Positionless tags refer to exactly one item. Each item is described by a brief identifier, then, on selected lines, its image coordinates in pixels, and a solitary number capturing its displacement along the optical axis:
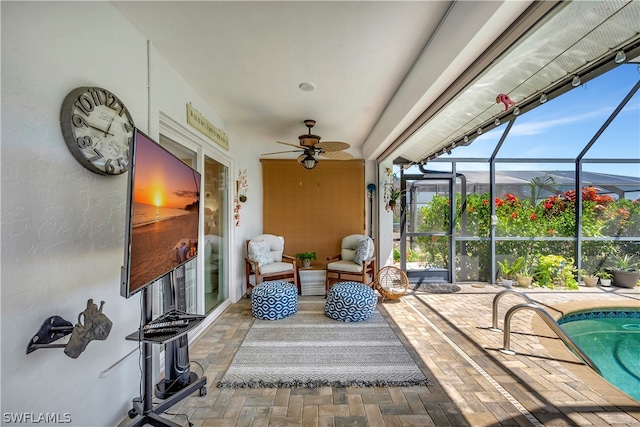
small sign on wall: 2.62
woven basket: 3.95
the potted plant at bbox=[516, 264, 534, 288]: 4.77
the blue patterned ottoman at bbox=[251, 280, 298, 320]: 3.23
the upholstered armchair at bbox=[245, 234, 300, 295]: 3.92
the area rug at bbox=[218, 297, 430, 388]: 2.07
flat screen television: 1.17
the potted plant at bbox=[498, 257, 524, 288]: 4.80
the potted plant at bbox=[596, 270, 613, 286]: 4.72
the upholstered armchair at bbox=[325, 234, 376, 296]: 4.08
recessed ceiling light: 2.57
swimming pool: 2.55
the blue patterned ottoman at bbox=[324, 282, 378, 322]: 3.16
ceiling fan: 3.41
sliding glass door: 3.20
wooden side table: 4.35
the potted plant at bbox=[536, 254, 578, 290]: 4.73
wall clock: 1.33
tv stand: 1.37
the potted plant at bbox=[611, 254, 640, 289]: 4.62
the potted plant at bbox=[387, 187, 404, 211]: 4.79
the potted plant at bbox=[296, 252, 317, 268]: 4.54
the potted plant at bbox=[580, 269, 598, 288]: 4.71
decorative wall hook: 1.09
